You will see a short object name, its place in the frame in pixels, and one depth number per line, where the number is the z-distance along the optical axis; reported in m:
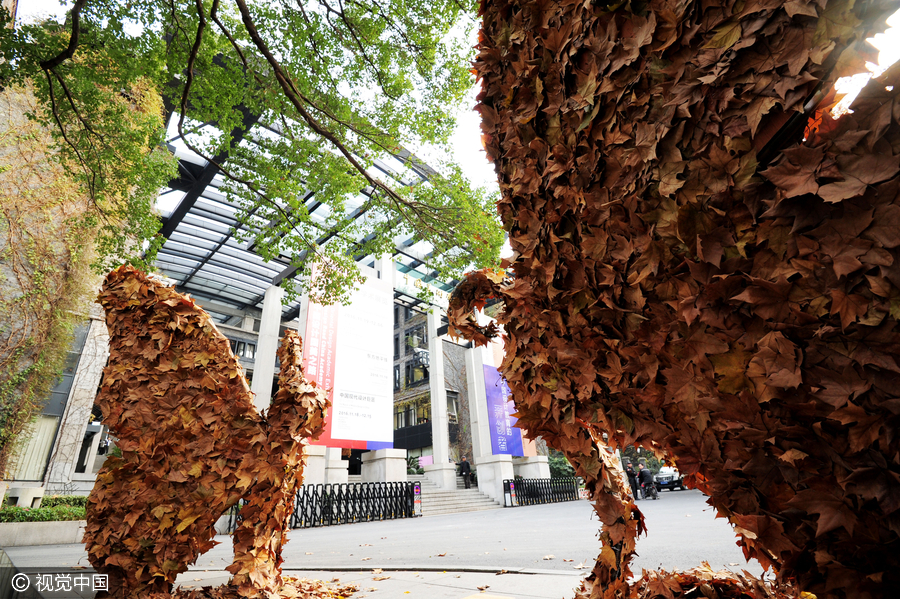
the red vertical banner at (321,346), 13.24
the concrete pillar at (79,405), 13.57
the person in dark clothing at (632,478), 14.38
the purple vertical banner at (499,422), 18.88
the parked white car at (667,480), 19.77
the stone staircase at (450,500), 16.34
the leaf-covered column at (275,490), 2.88
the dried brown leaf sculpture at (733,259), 0.84
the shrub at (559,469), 23.83
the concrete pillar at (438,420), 18.28
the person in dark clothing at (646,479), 14.15
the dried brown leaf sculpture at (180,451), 2.82
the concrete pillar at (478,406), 19.23
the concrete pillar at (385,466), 15.53
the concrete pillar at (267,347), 15.34
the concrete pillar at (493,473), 18.19
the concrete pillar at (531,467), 20.89
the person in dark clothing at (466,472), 21.62
